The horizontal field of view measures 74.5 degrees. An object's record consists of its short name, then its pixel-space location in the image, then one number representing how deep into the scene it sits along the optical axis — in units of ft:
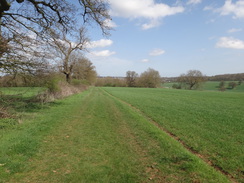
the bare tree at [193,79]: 264.93
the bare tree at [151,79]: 319.27
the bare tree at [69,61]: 90.41
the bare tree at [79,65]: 102.53
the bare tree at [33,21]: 23.65
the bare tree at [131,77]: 358.02
